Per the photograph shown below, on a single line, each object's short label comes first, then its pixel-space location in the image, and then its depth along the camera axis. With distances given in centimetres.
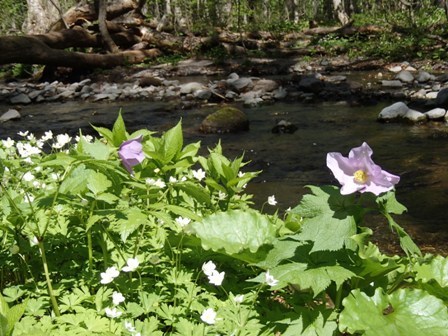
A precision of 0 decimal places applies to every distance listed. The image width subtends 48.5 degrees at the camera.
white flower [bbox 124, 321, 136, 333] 156
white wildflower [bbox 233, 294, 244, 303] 168
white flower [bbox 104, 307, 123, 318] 161
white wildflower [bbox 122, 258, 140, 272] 168
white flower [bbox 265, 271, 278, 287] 158
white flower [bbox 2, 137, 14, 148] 296
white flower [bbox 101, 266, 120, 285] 167
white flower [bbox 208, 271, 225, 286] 164
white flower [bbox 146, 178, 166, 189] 204
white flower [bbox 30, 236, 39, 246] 185
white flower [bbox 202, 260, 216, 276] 173
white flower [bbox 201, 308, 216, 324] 153
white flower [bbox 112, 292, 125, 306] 162
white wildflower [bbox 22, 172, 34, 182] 233
